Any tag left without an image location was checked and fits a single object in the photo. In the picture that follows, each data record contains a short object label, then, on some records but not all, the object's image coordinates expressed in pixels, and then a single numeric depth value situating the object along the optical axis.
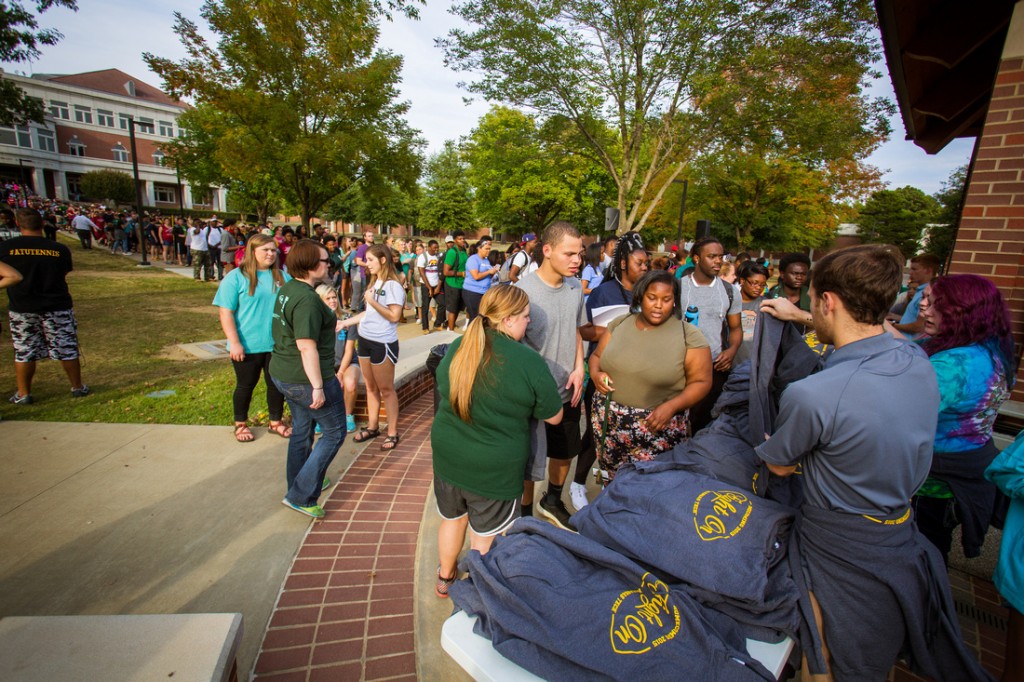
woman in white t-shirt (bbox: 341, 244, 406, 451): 4.40
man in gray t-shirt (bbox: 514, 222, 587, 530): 3.14
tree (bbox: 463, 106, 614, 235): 32.09
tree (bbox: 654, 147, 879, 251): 20.28
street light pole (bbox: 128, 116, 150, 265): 17.00
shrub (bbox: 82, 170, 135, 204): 47.84
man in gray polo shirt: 1.61
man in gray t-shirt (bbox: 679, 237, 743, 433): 4.04
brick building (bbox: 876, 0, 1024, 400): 3.19
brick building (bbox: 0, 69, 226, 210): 49.41
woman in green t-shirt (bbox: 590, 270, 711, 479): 3.05
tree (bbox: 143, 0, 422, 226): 11.04
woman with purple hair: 2.44
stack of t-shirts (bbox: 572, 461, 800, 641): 1.73
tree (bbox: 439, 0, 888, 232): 11.47
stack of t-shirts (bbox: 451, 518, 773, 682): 1.51
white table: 1.57
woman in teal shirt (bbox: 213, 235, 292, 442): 4.45
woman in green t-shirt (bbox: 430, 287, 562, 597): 2.34
